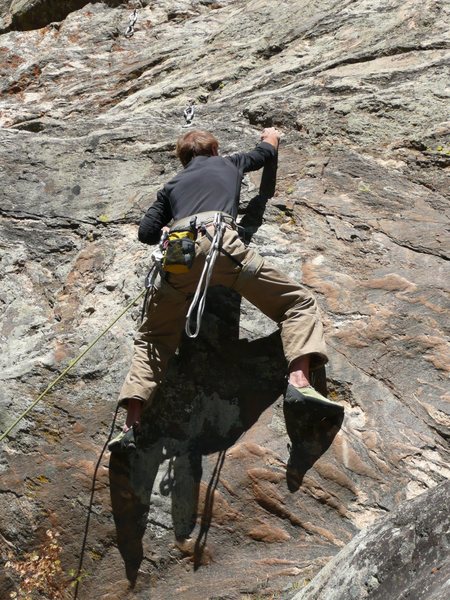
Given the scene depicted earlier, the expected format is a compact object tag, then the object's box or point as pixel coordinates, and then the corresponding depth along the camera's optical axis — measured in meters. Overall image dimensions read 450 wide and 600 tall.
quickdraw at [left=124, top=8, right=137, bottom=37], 10.37
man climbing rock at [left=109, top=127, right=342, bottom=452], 5.20
